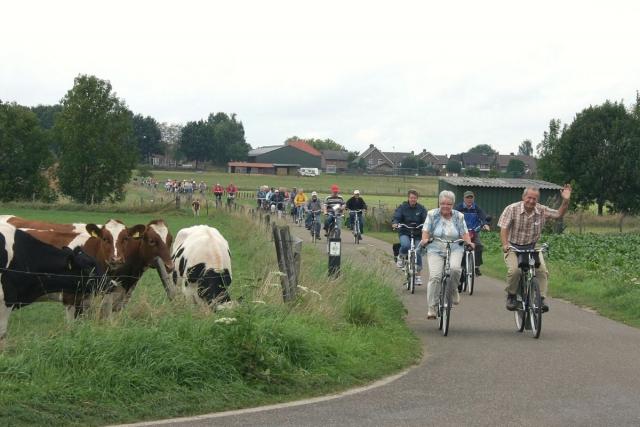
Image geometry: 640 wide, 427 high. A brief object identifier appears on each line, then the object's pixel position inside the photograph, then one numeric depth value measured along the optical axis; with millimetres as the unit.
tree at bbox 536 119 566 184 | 70312
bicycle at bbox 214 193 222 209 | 53331
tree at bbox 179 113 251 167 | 169875
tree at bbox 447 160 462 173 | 174638
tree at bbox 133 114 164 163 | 169875
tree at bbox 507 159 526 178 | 170750
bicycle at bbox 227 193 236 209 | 51375
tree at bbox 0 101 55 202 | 70312
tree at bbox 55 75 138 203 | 67312
